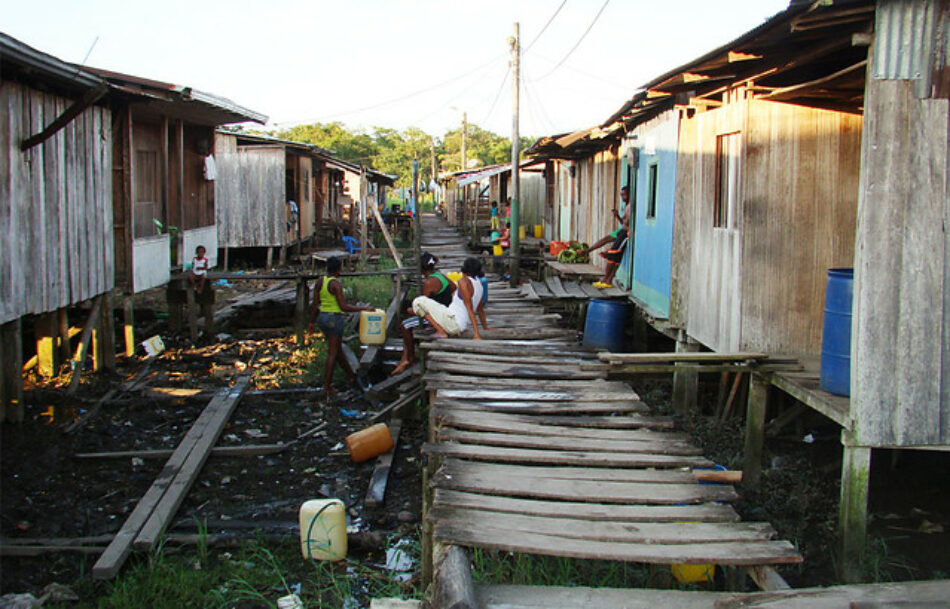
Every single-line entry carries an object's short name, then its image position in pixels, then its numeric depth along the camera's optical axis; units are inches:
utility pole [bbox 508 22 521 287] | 658.2
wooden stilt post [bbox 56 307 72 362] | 382.6
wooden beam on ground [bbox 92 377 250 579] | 218.5
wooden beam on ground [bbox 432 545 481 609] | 127.3
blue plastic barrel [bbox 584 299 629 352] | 353.4
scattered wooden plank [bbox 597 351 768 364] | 258.6
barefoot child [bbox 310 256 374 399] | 396.8
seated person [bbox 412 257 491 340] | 344.5
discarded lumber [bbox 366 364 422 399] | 384.4
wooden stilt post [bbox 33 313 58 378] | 363.9
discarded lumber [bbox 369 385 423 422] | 351.3
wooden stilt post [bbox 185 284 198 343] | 499.8
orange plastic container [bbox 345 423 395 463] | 312.2
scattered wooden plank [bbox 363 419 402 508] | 271.1
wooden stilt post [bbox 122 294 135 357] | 444.7
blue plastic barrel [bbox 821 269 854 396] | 205.6
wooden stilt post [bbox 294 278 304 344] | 492.4
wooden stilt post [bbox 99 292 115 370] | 411.8
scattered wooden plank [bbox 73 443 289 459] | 304.8
